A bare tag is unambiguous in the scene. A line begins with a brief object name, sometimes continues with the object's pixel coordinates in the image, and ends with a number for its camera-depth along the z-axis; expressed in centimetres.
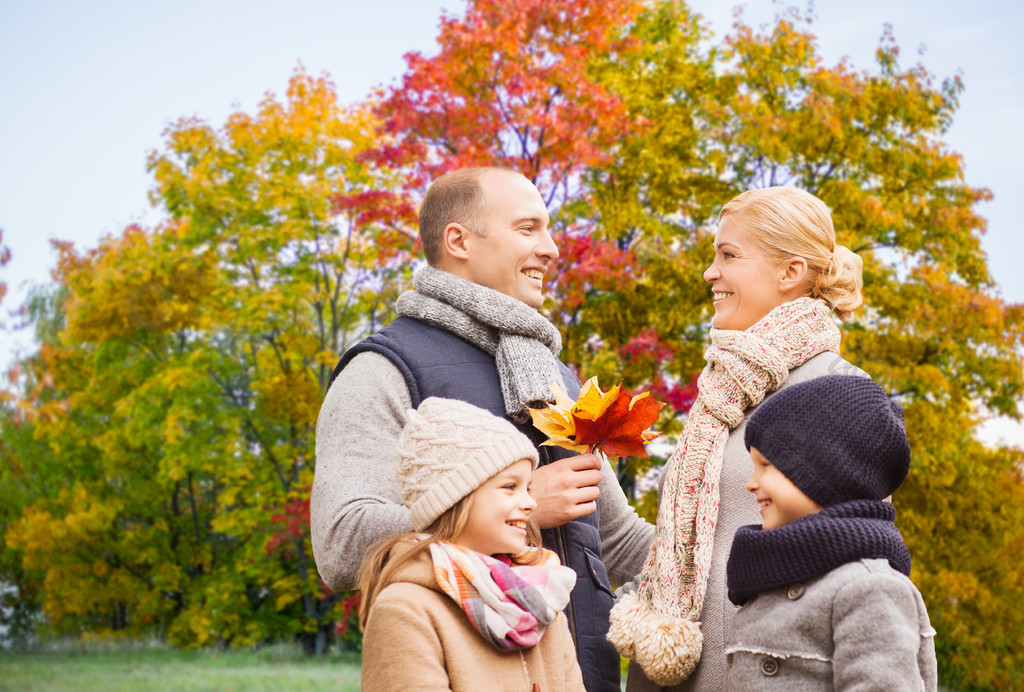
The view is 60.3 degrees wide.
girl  180
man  224
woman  219
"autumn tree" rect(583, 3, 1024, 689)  1057
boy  162
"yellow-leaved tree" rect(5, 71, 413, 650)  1370
